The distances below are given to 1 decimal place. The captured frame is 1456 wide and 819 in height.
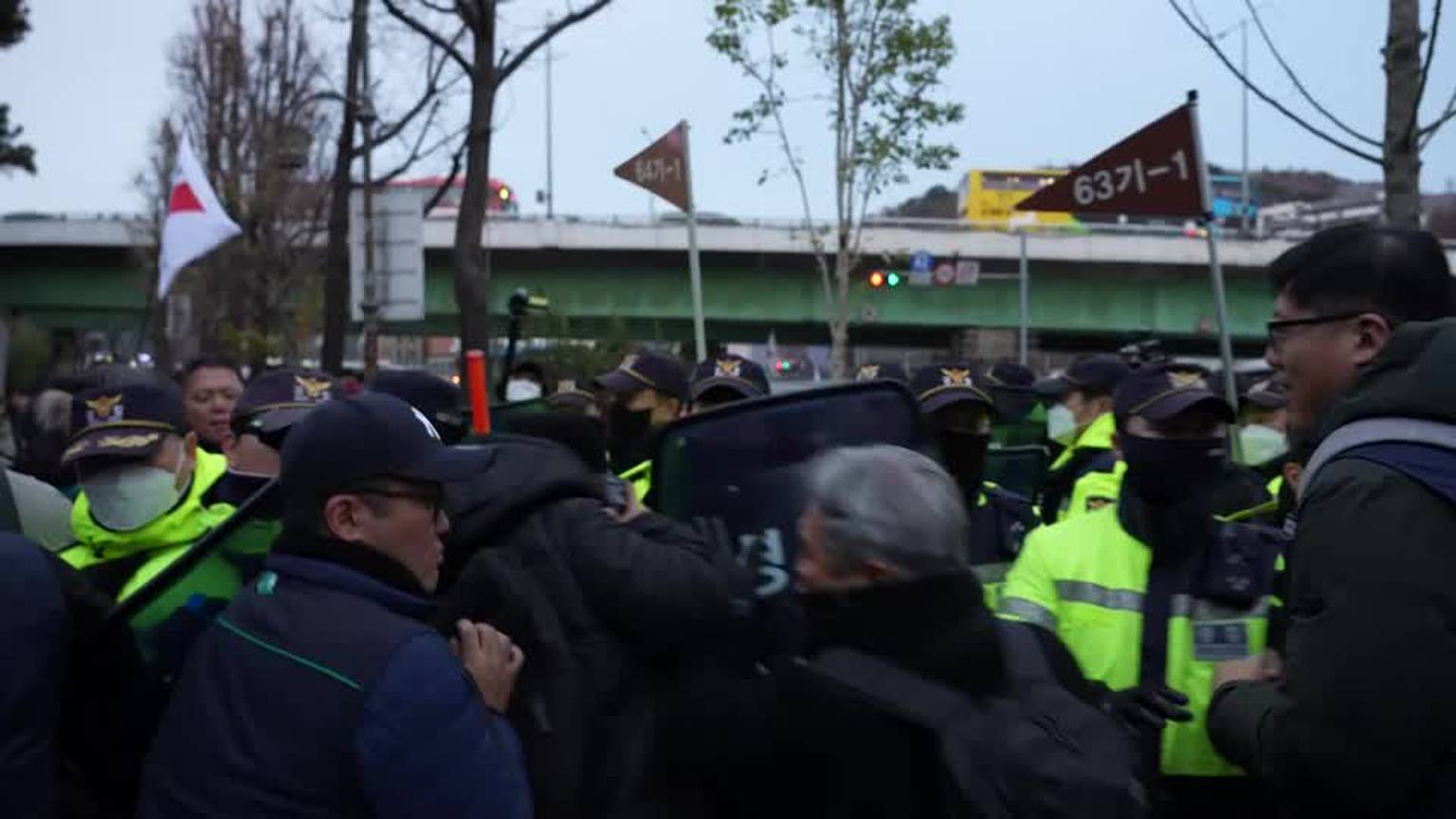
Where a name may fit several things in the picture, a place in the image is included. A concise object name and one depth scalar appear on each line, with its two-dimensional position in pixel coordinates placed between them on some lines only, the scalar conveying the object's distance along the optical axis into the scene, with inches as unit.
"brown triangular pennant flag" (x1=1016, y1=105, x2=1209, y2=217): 264.2
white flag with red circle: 560.7
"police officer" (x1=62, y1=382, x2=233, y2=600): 158.9
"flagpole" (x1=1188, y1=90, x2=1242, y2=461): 257.8
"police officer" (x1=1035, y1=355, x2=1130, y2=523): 218.4
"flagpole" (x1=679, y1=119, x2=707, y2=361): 353.4
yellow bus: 2237.9
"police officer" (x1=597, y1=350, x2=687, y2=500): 245.6
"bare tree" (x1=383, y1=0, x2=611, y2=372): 588.7
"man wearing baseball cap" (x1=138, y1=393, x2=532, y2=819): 96.3
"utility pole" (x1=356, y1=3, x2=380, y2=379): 652.1
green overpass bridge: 1651.1
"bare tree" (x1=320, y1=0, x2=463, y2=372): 802.8
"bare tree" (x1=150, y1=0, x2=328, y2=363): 1326.3
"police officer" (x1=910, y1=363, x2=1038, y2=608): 203.3
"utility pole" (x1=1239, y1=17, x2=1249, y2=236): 2314.2
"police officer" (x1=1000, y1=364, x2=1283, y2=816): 135.4
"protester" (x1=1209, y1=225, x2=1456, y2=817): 97.3
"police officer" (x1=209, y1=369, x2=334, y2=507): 178.7
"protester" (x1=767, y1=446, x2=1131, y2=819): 89.0
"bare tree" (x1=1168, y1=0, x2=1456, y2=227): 251.1
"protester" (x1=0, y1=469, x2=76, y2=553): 177.3
